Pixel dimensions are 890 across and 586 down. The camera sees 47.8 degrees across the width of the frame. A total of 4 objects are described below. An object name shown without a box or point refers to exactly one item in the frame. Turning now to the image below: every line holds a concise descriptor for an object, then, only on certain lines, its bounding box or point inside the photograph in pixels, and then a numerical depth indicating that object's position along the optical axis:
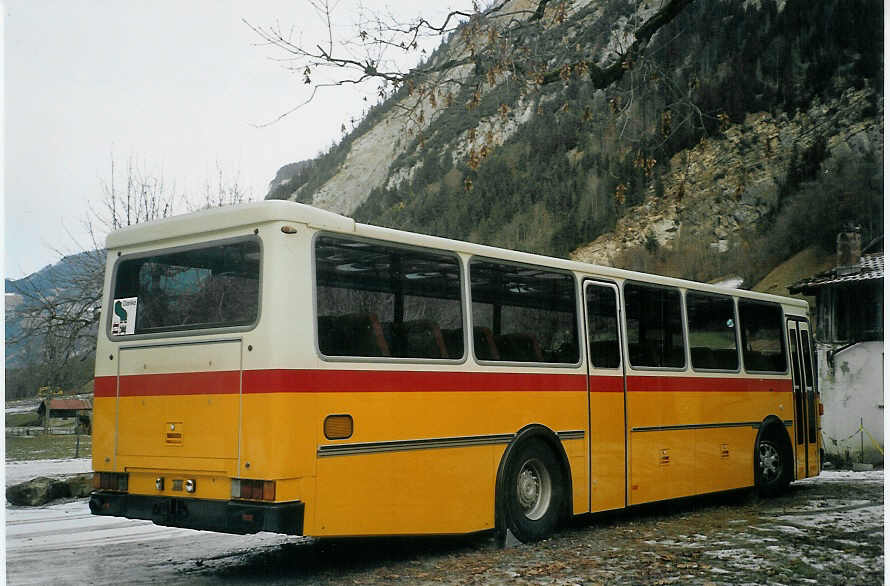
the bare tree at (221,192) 24.20
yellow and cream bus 6.94
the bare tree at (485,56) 14.69
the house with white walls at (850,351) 18.69
